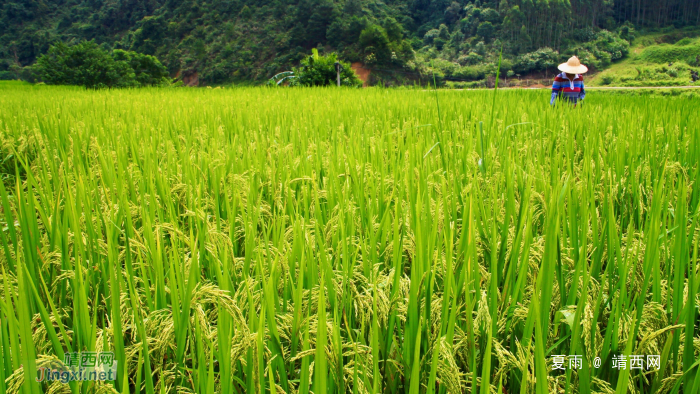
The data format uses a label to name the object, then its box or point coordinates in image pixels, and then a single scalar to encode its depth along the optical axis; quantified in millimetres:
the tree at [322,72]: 13762
